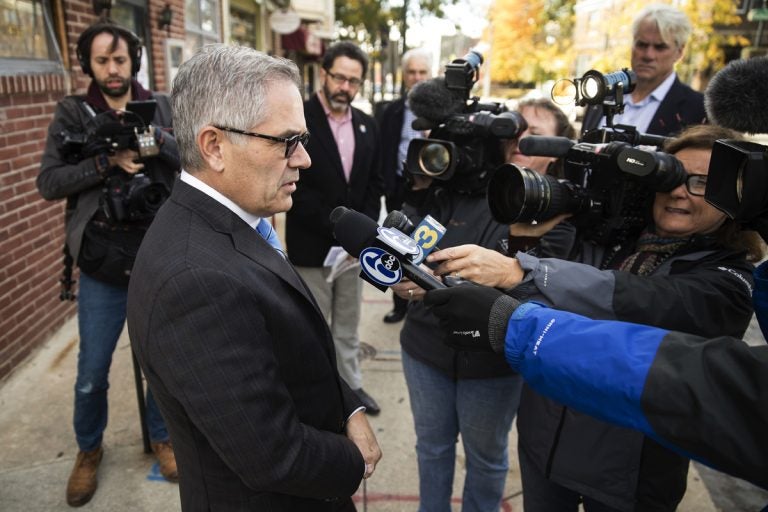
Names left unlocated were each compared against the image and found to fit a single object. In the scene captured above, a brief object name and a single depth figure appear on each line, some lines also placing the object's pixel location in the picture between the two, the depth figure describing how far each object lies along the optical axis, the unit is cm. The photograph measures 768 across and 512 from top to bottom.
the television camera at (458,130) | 205
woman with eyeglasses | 150
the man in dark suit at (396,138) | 413
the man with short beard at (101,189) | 242
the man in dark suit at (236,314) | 116
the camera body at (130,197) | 239
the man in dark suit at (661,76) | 315
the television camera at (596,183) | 153
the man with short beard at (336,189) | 322
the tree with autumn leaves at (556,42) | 1511
